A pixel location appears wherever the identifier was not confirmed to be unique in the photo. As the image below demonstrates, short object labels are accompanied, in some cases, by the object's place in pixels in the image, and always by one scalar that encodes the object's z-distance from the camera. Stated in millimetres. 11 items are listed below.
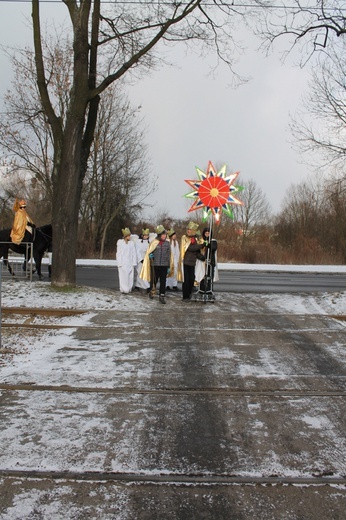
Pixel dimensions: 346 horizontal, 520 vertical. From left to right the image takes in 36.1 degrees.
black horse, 15867
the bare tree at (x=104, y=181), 34906
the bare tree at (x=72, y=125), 13328
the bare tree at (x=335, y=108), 14633
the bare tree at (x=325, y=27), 14047
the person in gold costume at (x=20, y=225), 15344
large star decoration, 12375
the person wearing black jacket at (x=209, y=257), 12672
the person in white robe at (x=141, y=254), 14548
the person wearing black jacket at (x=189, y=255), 12703
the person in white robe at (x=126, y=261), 13984
